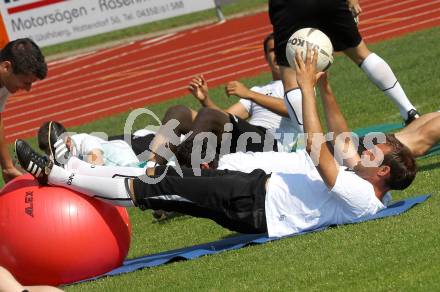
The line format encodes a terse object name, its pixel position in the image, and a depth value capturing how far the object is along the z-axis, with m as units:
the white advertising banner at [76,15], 42.78
